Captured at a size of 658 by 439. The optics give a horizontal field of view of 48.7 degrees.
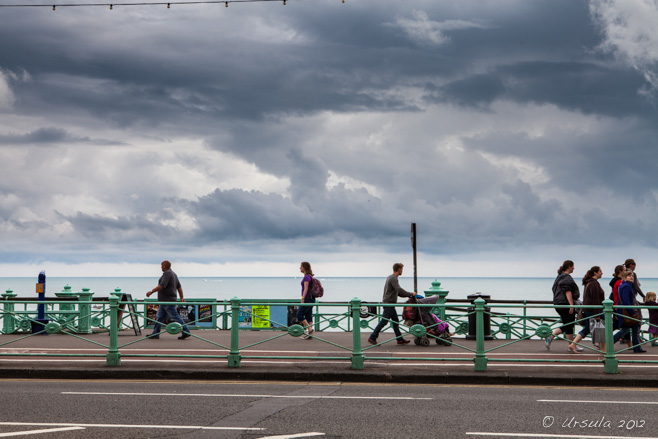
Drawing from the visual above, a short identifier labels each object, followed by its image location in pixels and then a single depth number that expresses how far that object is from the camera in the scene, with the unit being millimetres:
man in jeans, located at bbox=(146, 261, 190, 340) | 18531
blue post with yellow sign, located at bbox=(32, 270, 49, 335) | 20281
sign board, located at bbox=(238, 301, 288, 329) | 24031
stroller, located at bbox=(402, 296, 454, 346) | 17219
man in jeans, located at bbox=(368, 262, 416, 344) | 16656
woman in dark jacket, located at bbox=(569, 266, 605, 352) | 15777
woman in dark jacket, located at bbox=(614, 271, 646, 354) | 15992
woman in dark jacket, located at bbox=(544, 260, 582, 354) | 16312
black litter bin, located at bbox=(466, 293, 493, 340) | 19250
